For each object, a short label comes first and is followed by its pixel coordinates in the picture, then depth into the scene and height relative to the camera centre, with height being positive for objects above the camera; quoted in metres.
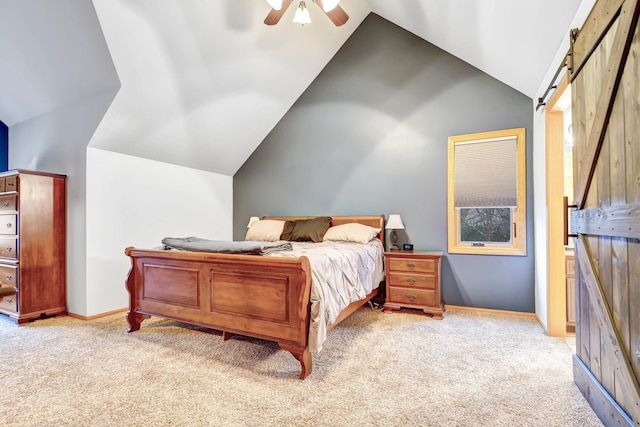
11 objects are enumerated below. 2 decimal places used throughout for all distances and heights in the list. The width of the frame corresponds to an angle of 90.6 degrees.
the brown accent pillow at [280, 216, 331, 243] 4.16 -0.19
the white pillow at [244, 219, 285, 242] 4.40 -0.21
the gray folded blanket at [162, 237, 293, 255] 2.44 -0.25
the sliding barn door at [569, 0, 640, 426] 1.36 +0.03
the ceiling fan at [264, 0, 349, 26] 2.71 +1.84
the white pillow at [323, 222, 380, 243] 3.78 -0.22
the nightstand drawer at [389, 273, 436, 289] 3.48 -0.74
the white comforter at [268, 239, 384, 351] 2.17 -0.53
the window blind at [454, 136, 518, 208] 3.61 +0.48
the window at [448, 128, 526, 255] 3.56 +0.25
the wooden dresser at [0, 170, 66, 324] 3.29 -0.28
